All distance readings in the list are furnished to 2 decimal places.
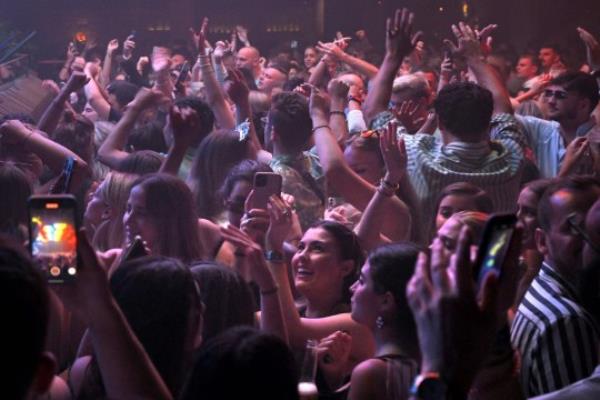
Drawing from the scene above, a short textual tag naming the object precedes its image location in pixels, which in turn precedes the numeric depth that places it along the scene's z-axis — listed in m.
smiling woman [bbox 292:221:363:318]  4.19
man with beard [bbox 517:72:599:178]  6.14
